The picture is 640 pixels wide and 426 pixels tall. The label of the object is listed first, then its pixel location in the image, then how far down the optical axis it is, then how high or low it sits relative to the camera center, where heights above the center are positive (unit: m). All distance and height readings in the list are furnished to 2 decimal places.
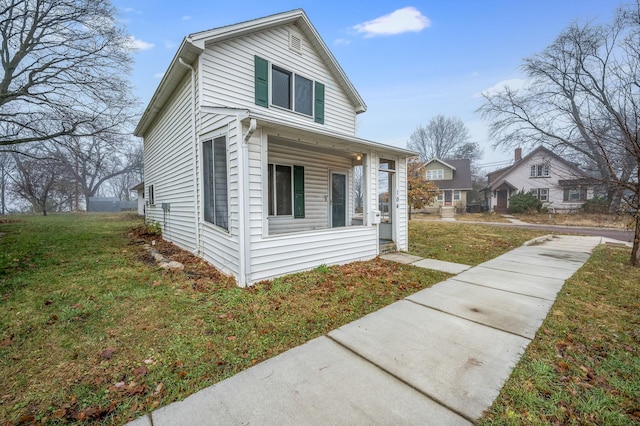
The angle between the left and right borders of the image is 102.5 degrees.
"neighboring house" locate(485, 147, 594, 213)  24.08 +1.58
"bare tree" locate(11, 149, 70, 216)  19.30 +2.08
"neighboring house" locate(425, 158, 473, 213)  29.50 +2.59
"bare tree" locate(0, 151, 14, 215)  27.16 +3.49
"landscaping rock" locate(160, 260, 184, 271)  5.32 -1.28
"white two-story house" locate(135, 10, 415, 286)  4.58 +1.19
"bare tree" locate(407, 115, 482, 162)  35.97 +9.25
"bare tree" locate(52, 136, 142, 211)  30.39 +4.23
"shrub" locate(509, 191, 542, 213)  23.52 -0.08
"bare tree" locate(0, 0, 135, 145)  9.64 +5.59
